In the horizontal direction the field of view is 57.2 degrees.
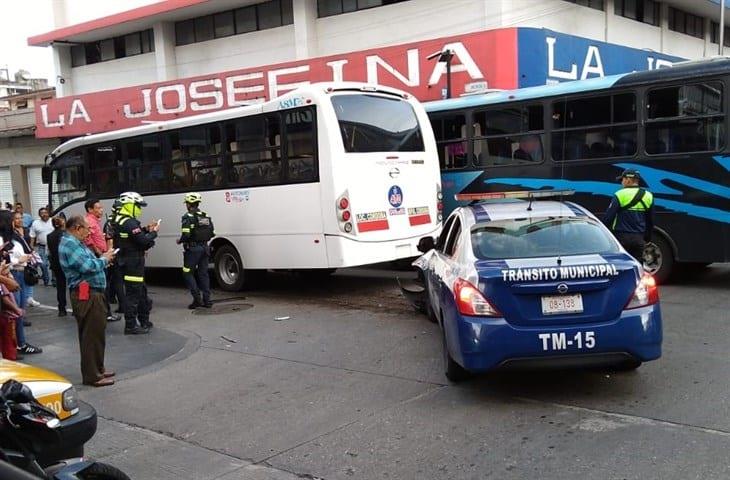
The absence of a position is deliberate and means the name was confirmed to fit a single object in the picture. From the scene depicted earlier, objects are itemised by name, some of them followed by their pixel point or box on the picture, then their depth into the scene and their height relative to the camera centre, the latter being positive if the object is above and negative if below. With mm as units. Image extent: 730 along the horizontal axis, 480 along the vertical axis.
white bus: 10070 -170
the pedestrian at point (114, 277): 9336 -1568
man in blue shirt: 6547 -1138
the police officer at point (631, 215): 8641 -819
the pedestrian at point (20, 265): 7869 -991
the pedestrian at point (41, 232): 14406 -1099
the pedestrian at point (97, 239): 9922 -922
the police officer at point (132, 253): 9000 -1035
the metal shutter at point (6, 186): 33000 -191
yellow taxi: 3768 -1287
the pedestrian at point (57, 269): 10625 -1461
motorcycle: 2889 -1091
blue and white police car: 5191 -1225
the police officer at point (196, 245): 10266 -1125
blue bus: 9594 +137
